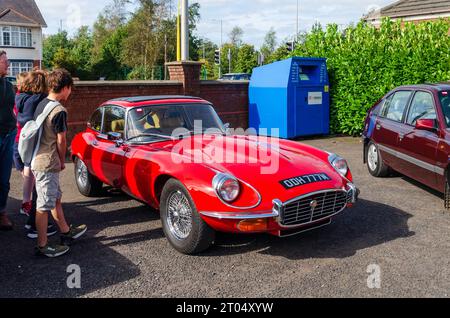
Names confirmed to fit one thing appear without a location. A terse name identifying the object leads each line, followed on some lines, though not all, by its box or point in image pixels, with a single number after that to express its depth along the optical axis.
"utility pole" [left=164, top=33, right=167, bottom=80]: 36.38
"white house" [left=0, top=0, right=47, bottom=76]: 47.47
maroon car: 5.86
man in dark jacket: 5.14
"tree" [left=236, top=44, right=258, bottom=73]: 44.83
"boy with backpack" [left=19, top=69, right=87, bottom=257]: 4.23
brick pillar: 12.05
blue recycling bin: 11.93
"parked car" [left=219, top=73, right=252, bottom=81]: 29.50
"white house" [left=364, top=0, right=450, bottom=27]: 21.03
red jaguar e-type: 4.05
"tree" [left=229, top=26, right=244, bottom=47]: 82.88
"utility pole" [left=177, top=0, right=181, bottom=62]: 14.89
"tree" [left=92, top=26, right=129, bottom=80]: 43.12
